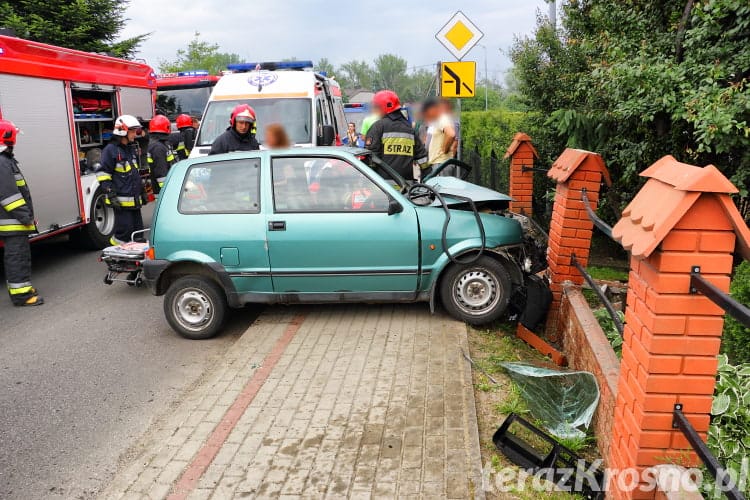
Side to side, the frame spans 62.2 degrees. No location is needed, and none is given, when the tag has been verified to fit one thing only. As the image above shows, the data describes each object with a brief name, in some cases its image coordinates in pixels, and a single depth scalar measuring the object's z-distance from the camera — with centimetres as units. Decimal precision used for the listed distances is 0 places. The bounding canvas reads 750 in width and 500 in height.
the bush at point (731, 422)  290
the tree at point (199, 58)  4047
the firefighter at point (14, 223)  713
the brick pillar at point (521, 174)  794
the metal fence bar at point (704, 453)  214
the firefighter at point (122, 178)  854
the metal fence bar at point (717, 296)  198
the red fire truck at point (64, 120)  827
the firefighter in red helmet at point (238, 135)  765
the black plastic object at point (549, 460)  331
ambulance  955
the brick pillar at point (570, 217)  524
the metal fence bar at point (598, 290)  396
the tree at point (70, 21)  1852
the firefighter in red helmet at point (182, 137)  1141
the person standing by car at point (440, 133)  883
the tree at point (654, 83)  452
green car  573
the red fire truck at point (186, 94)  1606
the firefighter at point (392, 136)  792
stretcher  720
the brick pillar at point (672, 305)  235
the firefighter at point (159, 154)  995
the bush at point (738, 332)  397
